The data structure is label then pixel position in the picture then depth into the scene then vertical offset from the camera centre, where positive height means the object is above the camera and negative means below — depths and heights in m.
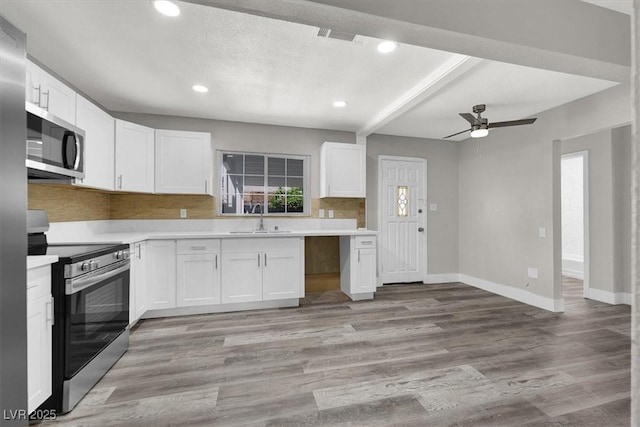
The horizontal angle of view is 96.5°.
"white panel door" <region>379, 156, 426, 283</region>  4.75 -0.05
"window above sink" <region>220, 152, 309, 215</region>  4.10 +0.47
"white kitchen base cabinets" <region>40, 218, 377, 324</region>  3.05 -0.58
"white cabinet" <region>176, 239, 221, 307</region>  3.24 -0.65
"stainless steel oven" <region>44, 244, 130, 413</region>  1.67 -0.67
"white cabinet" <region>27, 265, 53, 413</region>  1.47 -0.64
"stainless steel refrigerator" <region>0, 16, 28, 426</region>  1.12 -0.05
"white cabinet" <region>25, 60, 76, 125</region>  1.93 +0.91
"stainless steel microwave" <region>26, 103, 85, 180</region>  1.78 +0.48
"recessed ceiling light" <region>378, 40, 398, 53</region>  2.20 +1.33
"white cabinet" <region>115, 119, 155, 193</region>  3.14 +0.67
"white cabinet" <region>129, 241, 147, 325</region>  2.76 -0.66
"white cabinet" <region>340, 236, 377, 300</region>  3.87 -0.69
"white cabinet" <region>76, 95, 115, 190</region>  2.55 +0.71
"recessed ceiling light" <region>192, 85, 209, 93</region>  2.97 +1.35
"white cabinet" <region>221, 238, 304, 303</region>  3.39 -0.65
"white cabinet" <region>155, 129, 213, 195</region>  3.52 +0.68
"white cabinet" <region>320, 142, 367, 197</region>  4.09 +0.67
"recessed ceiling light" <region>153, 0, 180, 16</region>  1.79 +1.34
